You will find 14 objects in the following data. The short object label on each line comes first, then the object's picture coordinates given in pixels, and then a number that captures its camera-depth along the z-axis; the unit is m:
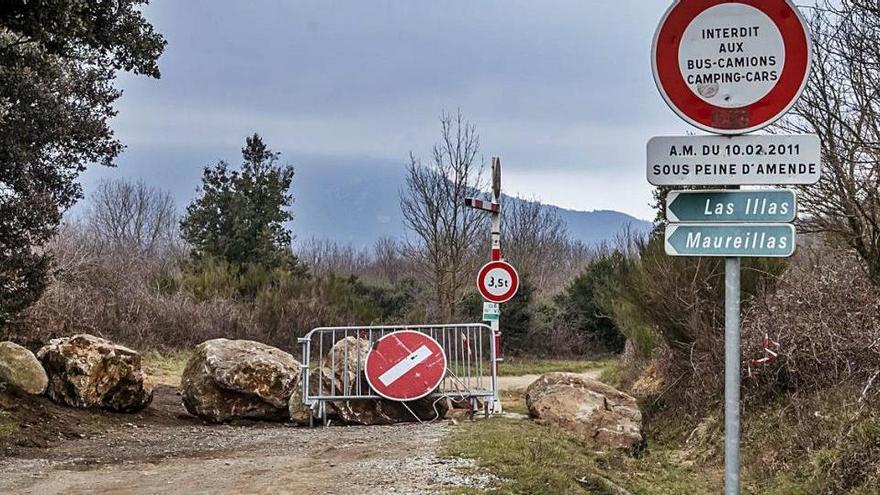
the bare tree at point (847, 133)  9.62
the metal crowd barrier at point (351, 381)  10.08
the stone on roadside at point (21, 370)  9.77
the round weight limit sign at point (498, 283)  11.58
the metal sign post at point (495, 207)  11.57
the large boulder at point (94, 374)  10.07
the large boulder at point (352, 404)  10.19
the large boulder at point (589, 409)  9.45
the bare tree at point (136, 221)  53.34
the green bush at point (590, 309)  28.42
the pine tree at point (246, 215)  30.33
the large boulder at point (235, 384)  10.34
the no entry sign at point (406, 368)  9.90
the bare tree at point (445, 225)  27.31
